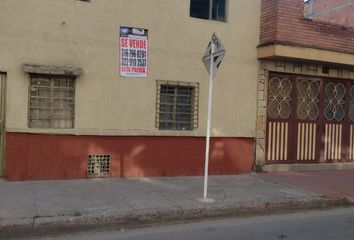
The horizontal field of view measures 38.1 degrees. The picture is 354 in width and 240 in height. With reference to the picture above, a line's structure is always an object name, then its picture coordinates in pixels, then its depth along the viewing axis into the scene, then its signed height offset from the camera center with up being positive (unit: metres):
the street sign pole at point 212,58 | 8.47 +0.81
